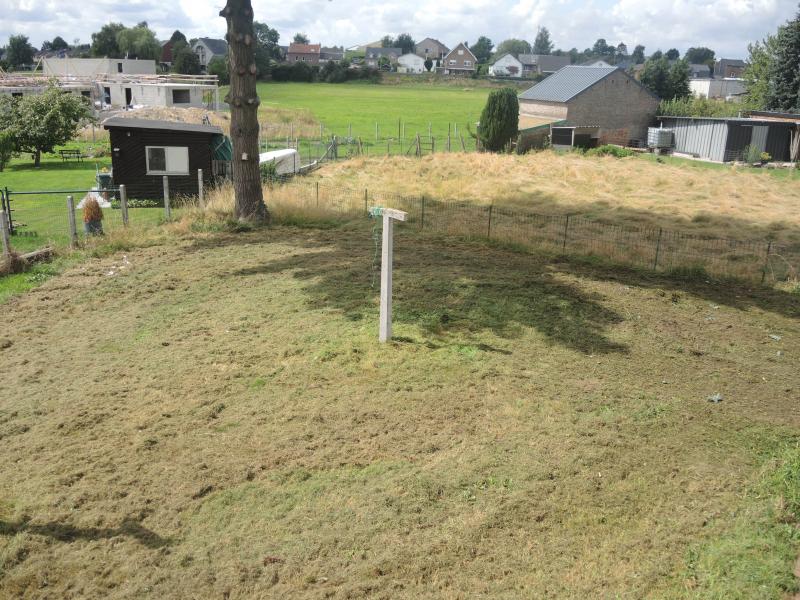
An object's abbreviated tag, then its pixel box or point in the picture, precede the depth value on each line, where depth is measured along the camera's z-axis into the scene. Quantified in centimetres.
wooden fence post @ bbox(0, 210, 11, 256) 1462
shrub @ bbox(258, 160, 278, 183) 2578
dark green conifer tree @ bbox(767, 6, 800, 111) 5272
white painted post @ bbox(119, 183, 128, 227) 1842
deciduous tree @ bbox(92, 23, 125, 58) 10962
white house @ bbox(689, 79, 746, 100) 11250
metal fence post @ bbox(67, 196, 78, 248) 1647
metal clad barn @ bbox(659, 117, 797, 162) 4047
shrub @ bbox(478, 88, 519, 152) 4072
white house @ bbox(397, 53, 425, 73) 16730
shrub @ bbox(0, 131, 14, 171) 3425
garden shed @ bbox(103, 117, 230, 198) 2442
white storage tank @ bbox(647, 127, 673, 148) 4566
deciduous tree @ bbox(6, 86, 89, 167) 3700
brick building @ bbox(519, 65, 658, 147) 4719
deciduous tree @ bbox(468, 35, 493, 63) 19288
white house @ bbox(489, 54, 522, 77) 15139
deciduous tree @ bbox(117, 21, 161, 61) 10519
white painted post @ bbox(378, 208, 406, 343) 988
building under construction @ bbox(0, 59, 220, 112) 5769
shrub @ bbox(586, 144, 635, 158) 4069
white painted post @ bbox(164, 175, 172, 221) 1978
